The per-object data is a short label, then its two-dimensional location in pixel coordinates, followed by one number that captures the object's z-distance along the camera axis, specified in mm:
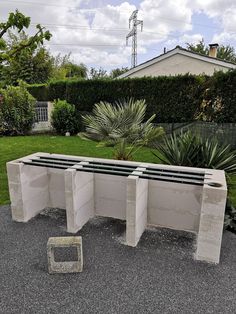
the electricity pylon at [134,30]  27625
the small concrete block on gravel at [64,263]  2432
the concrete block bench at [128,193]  2619
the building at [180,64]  11492
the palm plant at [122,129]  4195
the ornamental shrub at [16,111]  10555
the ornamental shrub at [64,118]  11367
